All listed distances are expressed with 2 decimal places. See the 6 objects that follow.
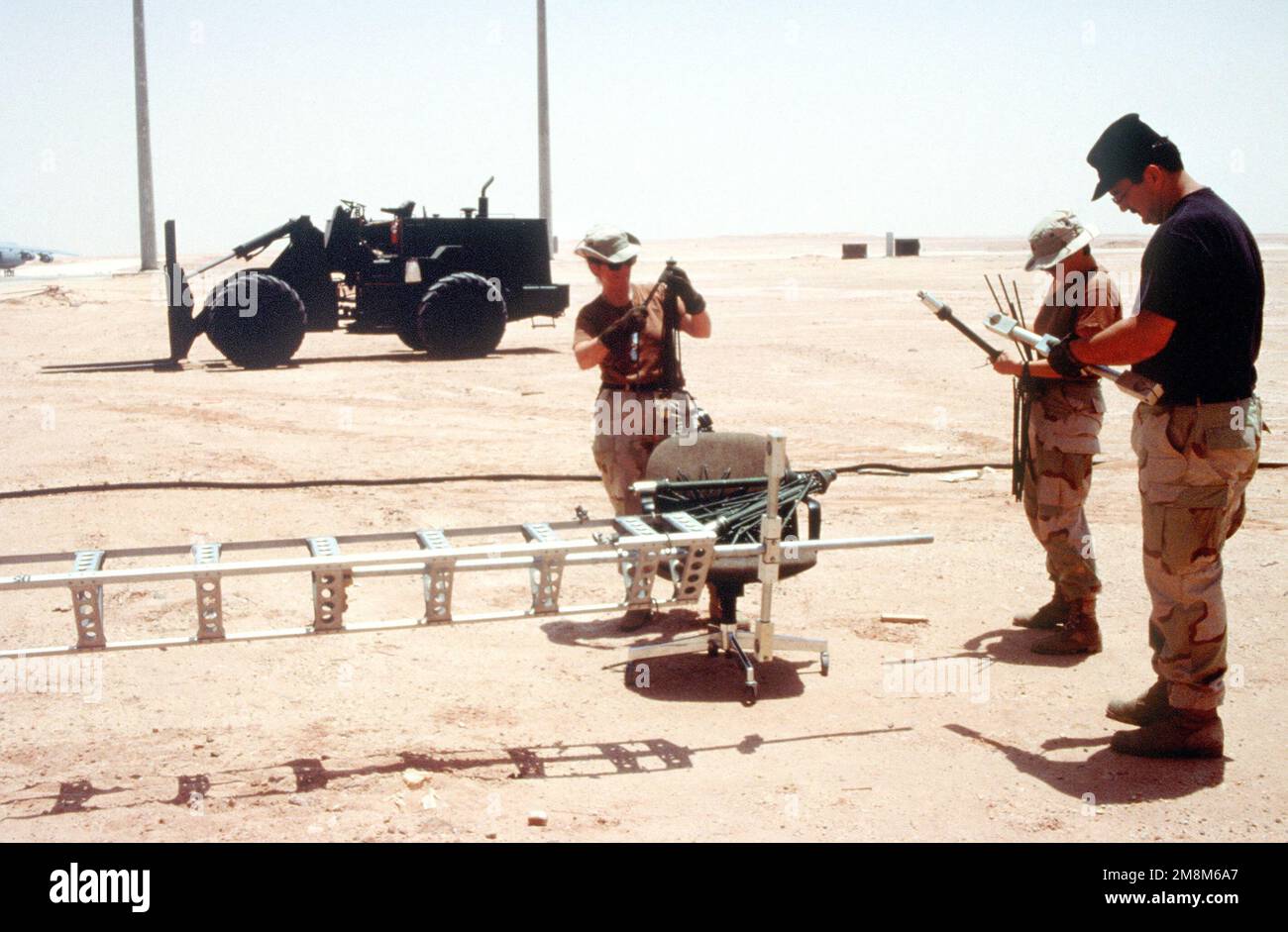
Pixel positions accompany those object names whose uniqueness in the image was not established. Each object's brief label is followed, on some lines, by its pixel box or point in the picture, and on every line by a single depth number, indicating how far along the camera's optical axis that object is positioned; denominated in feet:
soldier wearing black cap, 15.19
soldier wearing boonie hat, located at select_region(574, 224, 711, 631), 20.80
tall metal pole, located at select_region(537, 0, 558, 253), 125.80
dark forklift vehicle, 59.72
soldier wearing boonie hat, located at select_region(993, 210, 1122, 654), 19.47
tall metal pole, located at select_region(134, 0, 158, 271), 122.21
